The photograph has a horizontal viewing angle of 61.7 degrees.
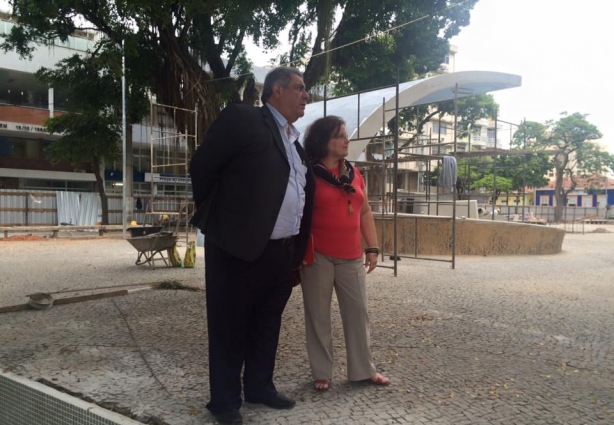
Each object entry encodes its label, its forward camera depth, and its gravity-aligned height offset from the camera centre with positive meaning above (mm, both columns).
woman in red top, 3146 -424
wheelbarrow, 9117 -869
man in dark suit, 2605 -158
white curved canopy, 12062 +2524
